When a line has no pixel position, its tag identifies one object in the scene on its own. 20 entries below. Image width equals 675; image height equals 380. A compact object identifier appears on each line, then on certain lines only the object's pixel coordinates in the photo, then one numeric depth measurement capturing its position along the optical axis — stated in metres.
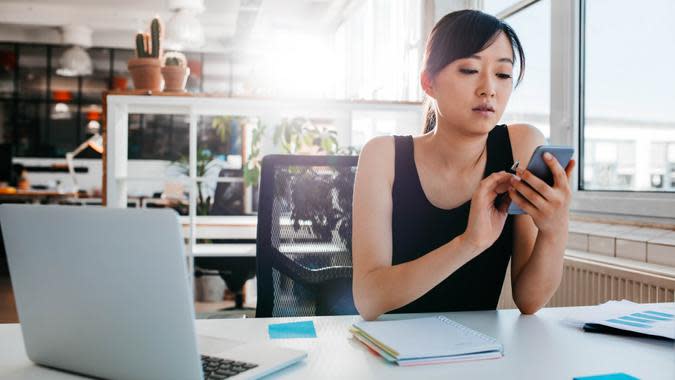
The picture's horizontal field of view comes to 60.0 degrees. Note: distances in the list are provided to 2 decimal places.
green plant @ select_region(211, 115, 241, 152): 3.69
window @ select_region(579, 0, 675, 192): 1.88
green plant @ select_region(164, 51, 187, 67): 3.09
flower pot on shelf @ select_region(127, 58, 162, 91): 2.97
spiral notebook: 0.84
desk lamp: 6.19
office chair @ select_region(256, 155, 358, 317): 1.55
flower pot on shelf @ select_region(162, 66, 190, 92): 3.03
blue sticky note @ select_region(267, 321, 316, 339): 0.99
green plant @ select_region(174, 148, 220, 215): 4.55
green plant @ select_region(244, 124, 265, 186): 3.20
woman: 1.08
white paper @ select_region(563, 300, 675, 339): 0.98
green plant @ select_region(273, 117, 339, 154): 3.15
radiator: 1.53
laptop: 0.64
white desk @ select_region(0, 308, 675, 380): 0.80
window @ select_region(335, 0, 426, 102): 4.19
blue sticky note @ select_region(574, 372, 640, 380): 0.77
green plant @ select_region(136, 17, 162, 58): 3.05
